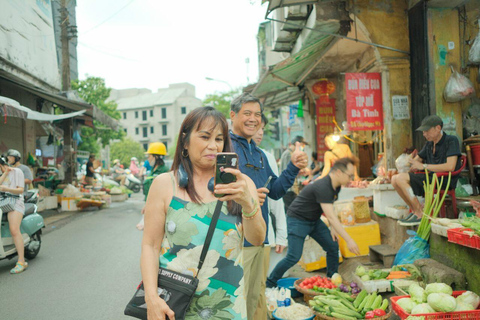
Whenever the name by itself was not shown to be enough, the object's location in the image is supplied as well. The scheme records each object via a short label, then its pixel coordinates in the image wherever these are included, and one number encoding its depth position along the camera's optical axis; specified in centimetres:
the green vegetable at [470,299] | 352
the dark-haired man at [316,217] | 511
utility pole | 1650
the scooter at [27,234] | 662
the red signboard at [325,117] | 1308
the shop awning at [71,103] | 1131
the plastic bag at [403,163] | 674
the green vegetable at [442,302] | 334
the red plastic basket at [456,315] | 332
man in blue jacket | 306
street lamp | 3386
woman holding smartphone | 201
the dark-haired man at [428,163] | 562
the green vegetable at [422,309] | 339
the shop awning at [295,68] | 955
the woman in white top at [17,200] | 663
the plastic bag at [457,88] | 660
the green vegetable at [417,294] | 362
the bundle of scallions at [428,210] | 487
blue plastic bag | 495
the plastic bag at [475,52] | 620
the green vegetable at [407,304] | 357
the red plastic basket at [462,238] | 365
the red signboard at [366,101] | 821
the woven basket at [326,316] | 403
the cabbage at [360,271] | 529
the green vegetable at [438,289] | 360
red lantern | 1245
